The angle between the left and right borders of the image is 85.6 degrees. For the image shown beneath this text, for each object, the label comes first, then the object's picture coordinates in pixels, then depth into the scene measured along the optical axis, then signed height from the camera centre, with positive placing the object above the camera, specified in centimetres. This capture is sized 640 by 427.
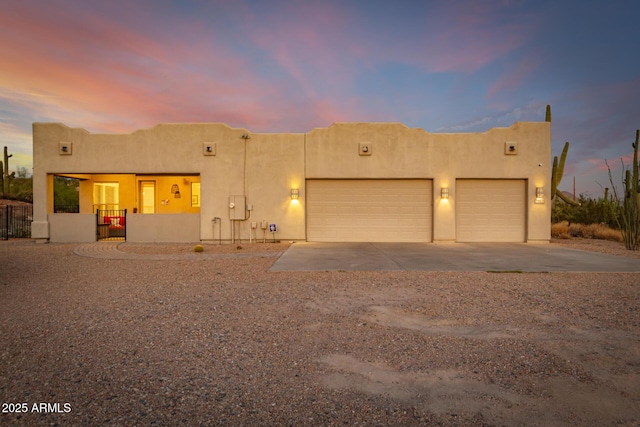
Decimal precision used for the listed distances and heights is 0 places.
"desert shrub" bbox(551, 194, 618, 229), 1777 -11
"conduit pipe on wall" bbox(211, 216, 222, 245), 1355 -54
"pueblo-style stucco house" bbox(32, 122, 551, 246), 1352 +172
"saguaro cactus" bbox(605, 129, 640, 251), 1173 +7
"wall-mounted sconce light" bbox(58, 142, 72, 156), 1342 +237
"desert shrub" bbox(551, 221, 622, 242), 1548 -102
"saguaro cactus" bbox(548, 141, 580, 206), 1783 +215
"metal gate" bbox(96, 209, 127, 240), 1421 -76
